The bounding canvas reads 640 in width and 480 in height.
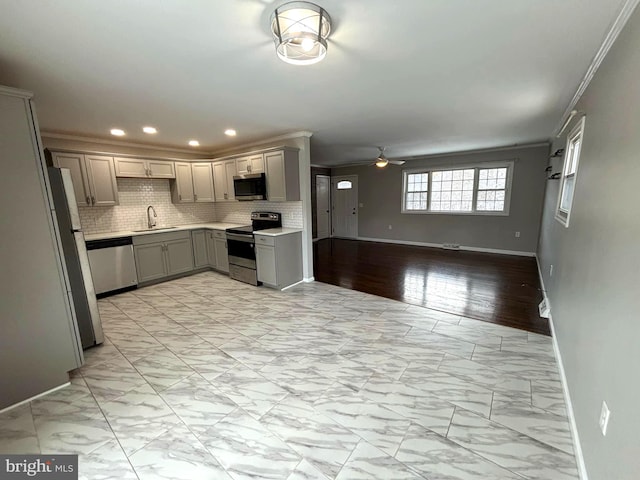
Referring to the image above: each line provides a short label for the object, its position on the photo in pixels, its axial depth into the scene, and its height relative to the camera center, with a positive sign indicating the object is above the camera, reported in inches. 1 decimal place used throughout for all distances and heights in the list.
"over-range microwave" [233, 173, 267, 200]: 174.9 +8.8
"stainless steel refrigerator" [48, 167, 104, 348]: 96.7 -20.3
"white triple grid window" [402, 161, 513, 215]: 248.4 +5.4
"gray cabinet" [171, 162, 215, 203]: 201.8 +13.5
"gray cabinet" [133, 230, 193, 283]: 172.4 -36.0
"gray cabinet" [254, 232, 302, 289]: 162.7 -37.0
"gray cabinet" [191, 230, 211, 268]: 203.2 -36.0
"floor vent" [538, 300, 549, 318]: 122.2 -54.0
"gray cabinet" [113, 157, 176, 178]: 171.6 +22.9
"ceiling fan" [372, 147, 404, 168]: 214.9 +27.5
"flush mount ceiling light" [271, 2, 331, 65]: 55.3 +36.2
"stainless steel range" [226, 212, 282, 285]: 175.2 -31.4
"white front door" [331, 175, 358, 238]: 340.6 -10.0
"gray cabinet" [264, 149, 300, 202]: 163.8 +14.8
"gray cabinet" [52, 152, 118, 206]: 150.1 +15.7
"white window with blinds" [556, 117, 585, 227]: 100.5 +7.7
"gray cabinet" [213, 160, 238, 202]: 195.6 +15.9
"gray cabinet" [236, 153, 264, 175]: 175.3 +23.9
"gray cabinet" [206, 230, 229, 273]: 196.9 -37.1
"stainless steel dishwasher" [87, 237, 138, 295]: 153.1 -36.1
